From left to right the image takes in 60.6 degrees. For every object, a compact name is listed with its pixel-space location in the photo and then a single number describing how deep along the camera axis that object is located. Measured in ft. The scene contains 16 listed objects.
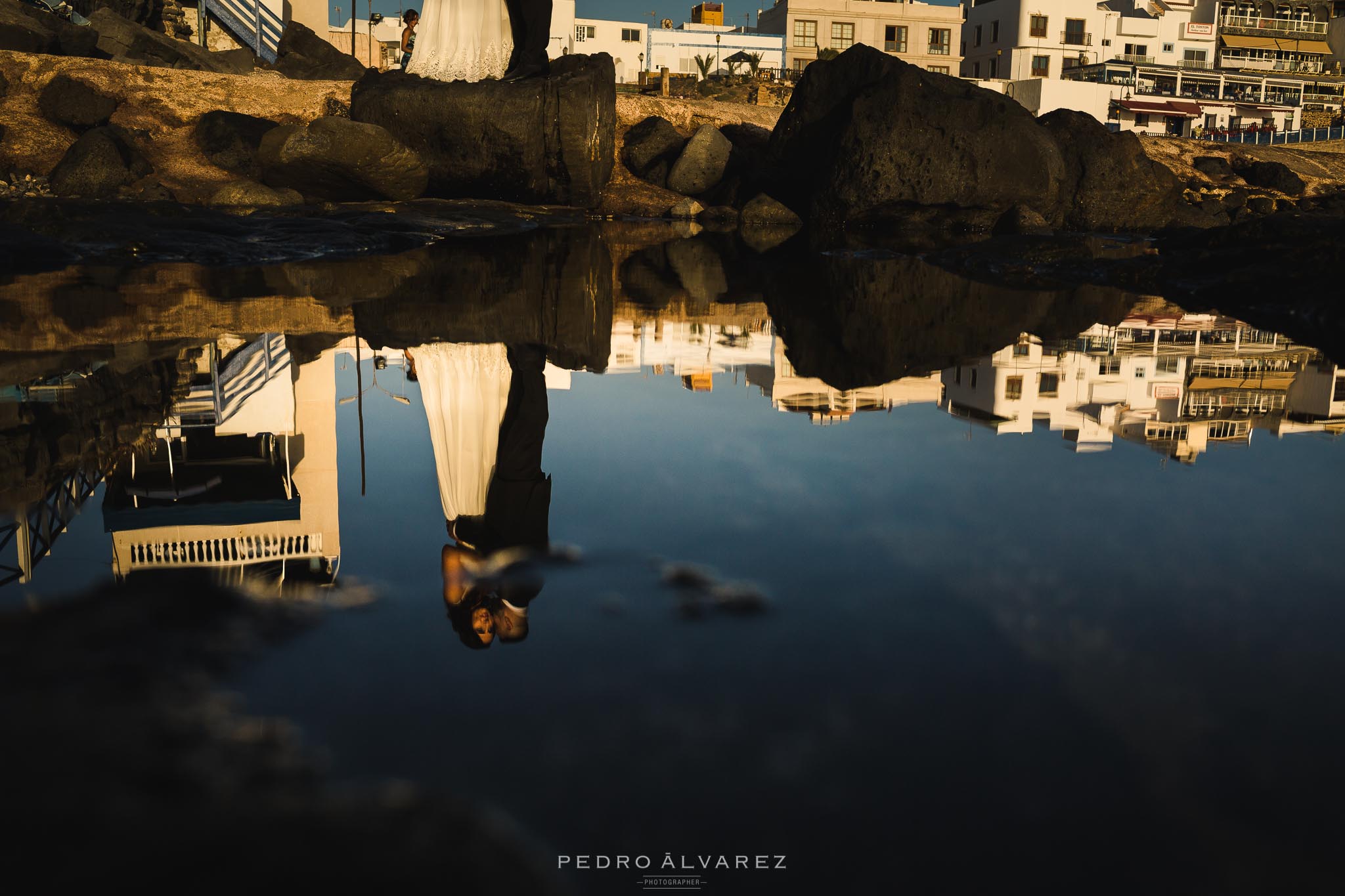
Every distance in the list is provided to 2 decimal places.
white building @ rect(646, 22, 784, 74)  188.85
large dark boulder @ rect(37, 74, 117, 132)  60.85
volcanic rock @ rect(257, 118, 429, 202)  47.19
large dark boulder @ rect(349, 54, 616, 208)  53.72
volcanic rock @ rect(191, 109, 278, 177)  60.59
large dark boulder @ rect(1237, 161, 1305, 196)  92.07
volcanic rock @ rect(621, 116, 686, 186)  70.23
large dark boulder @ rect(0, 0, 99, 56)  68.03
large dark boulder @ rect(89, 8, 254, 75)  79.82
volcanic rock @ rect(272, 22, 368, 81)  87.10
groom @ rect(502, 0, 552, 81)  59.47
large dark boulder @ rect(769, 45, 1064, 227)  52.11
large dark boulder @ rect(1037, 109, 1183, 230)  59.31
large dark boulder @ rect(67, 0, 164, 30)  94.48
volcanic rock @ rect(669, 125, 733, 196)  66.80
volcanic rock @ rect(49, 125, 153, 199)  52.01
